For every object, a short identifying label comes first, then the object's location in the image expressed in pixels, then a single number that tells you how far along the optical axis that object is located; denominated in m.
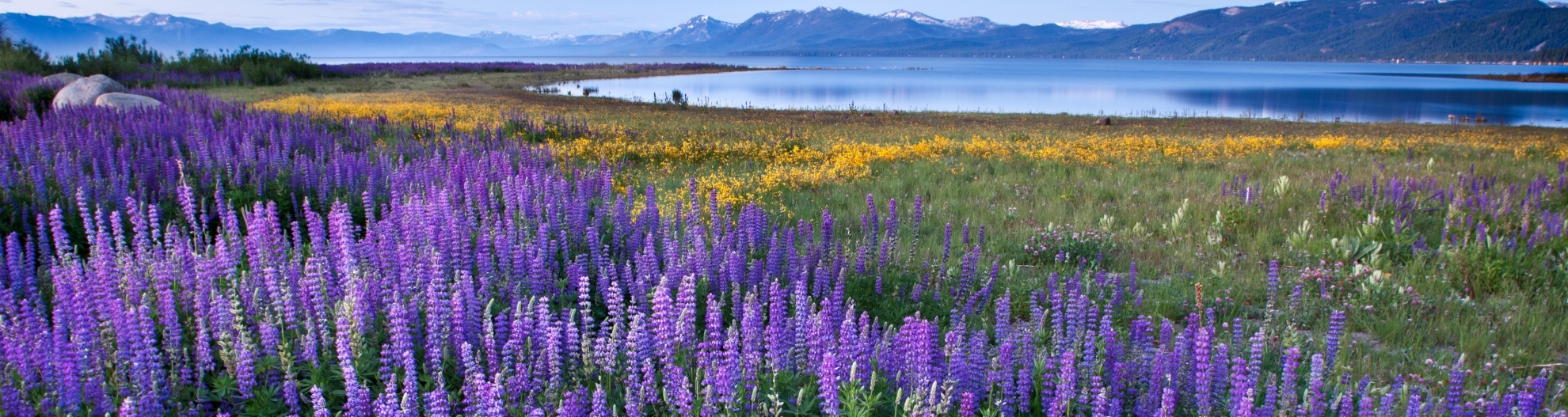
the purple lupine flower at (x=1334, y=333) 3.91
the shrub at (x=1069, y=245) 7.03
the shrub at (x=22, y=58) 27.92
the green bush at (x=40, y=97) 17.15
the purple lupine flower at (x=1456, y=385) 3.23
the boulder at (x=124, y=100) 16.05
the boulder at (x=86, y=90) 17.67
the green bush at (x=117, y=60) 34.42
